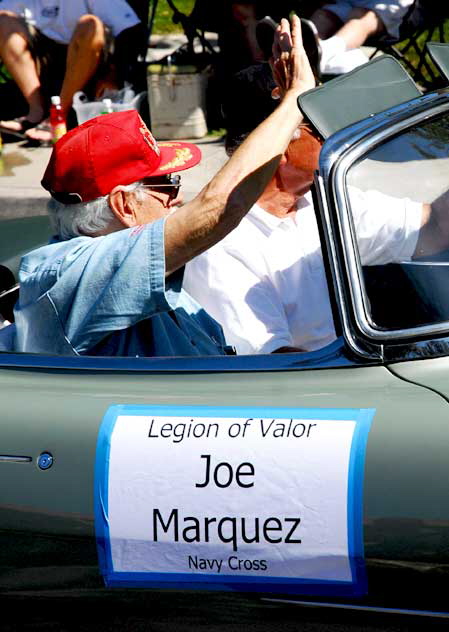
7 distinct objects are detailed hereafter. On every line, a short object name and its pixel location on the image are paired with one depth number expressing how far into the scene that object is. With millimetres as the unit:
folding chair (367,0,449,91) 13219
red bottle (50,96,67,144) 13359
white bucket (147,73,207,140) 13297
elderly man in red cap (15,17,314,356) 4777
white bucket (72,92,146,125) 13039
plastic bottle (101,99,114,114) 12609
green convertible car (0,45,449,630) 3934
